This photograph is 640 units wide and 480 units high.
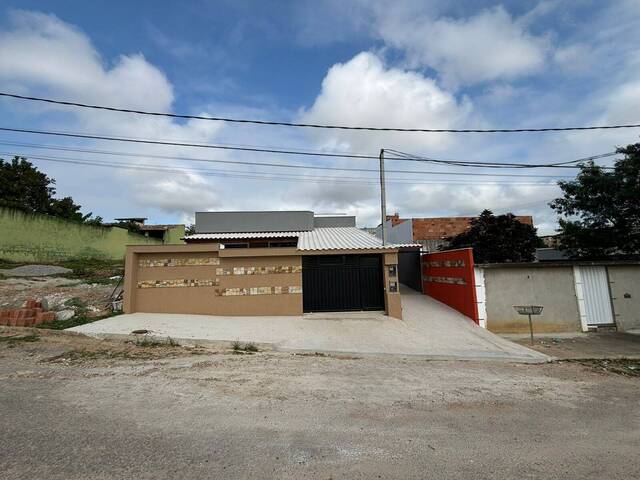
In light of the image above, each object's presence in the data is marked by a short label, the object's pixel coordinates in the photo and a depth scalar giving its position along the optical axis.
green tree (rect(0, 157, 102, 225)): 27.23
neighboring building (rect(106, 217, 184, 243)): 32.23
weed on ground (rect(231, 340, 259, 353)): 7.38
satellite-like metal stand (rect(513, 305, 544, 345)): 9.12
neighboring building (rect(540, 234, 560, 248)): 26.93
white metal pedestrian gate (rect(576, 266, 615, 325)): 11.34
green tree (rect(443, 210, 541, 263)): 16.27
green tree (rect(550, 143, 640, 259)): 13.19
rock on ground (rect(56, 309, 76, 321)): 9.44
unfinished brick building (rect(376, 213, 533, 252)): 25.09
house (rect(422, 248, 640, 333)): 10.99
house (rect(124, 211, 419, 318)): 10.92
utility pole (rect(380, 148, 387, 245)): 11.61
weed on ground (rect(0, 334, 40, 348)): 7.15
